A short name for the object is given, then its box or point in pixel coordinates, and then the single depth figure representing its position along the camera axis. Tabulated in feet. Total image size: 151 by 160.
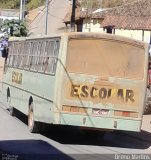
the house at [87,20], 162.17
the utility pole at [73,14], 111.57
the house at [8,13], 354.74
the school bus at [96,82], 47.06
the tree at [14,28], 185.16
